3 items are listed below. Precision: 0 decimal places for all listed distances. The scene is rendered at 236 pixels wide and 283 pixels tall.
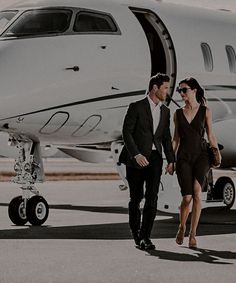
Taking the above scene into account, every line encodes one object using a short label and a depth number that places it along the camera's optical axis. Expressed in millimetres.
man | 11367
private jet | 13531
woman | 11406
